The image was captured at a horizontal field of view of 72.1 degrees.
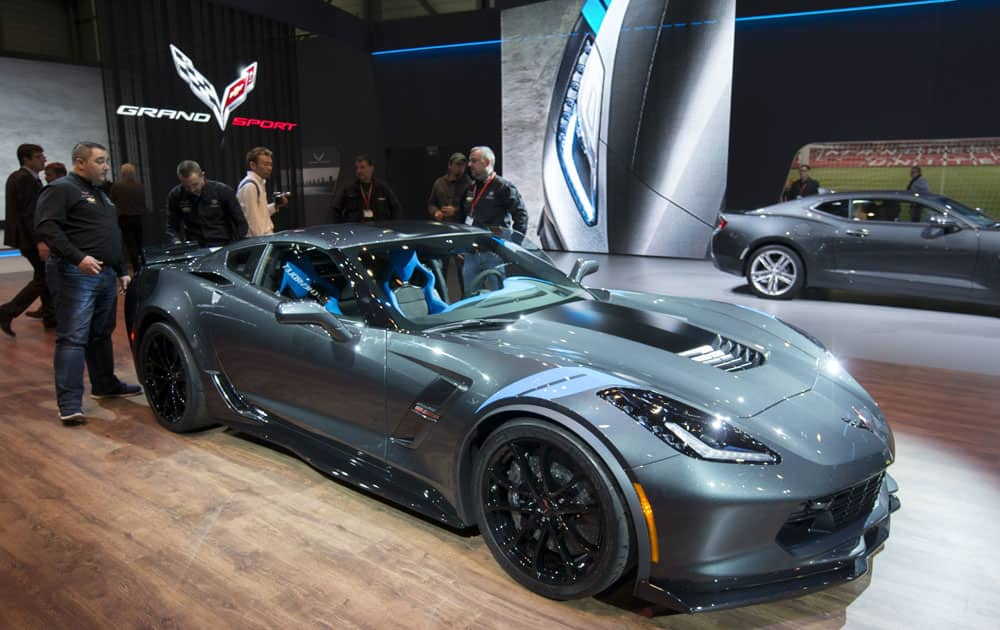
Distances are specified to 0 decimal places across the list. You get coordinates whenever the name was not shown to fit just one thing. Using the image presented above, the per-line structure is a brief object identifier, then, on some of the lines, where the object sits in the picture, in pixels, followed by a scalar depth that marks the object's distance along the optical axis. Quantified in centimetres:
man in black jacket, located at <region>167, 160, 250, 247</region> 520
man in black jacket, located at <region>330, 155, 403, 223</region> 631
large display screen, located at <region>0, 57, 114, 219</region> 1364
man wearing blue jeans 354
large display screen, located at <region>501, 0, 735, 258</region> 991
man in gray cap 670
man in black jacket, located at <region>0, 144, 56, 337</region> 586
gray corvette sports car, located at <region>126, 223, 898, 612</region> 184
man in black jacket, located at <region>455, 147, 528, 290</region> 550
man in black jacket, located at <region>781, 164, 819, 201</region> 952
